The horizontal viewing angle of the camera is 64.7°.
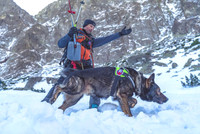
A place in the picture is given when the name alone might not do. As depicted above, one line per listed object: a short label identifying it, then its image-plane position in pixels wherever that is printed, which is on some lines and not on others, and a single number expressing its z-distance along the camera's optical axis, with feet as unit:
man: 13.38
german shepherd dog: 11.22
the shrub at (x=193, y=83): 19.52
